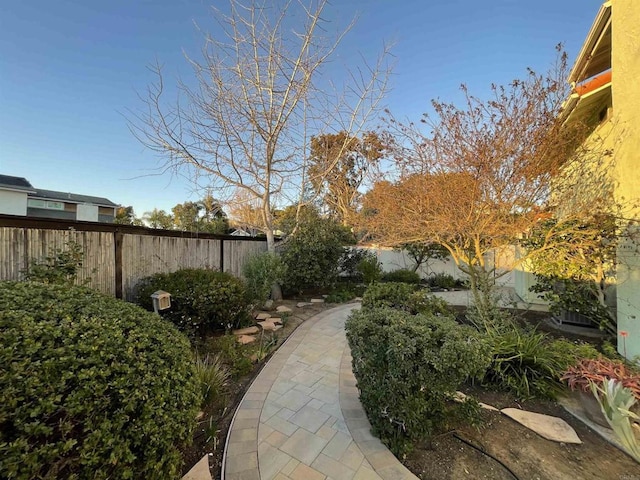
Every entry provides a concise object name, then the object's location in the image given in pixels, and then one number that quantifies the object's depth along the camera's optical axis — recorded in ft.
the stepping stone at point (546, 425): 8.50
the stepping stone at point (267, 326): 18.16
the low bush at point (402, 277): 35.47
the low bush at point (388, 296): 15.82
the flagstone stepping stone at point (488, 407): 9.88
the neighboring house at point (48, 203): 49.11
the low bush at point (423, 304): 15.67
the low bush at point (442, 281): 36.58
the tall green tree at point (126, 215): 66.48
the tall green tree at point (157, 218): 66.43
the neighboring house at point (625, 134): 12.37
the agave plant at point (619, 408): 5.88
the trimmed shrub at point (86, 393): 4.20
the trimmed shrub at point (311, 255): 27.02
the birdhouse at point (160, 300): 13.07
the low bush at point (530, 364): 10.76
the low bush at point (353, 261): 36.25
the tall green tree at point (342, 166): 24.24
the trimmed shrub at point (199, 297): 15.37
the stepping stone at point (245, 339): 15.93
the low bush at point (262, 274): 21.46
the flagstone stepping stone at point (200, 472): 7.11
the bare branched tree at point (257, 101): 19.86
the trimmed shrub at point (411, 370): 7.34
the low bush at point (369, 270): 33.32
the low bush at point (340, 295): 27.51
